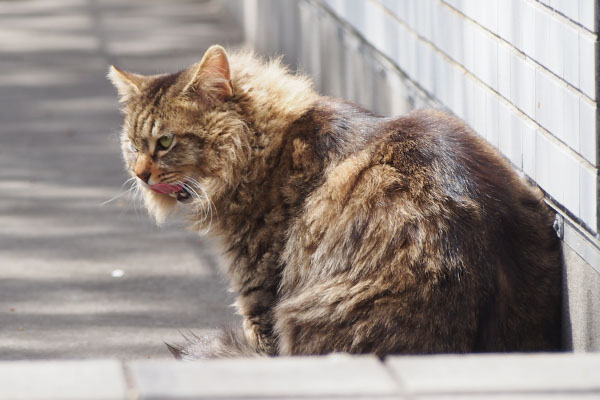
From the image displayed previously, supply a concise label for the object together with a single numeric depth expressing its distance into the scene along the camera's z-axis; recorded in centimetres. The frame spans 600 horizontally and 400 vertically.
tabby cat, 583
